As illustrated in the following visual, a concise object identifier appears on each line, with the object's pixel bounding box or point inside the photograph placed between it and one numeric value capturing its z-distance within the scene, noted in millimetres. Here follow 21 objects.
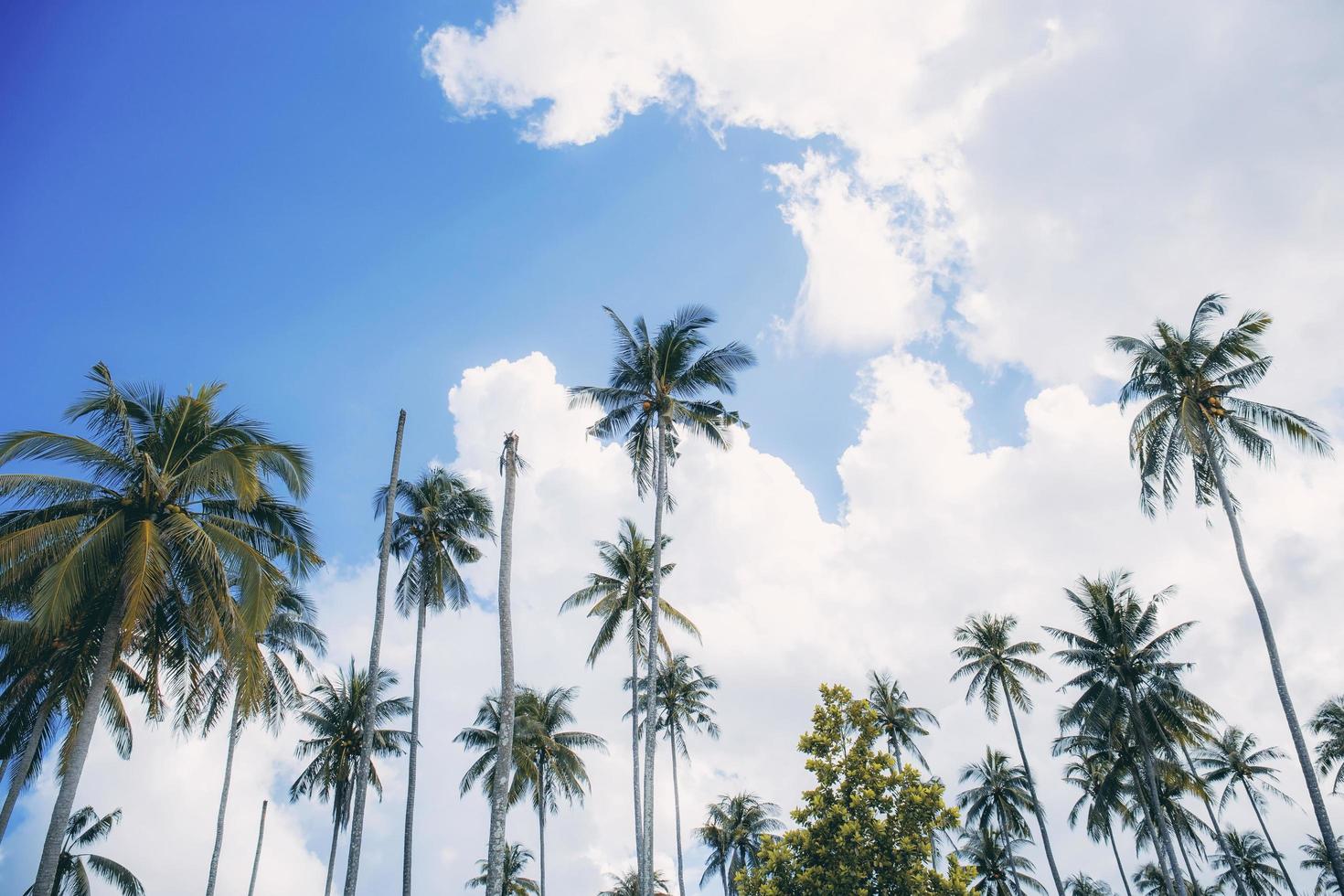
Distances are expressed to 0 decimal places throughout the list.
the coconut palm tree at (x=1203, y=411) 22031
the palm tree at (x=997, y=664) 36438
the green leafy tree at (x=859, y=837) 16750
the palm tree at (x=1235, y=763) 40938
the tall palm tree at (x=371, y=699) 18766
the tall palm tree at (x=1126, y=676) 29203
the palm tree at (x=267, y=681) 14523
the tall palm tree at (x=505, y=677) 15125
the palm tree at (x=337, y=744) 30328
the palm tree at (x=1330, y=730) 35812
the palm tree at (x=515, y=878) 41875
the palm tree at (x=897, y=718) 40562
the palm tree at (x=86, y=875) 29016
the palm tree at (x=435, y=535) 27625
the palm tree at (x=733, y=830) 45438
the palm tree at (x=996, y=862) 44625
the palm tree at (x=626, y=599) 31812
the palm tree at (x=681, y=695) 39219
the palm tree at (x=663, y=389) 24281
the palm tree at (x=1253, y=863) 46875
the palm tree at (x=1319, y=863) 44997
